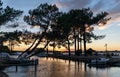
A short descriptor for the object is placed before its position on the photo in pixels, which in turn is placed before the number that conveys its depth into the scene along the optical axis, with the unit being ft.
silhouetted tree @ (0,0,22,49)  47.87
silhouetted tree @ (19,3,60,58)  74.52
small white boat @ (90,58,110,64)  86.82
